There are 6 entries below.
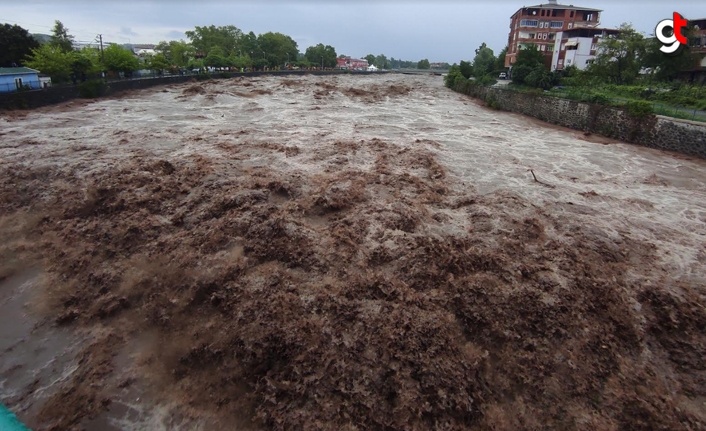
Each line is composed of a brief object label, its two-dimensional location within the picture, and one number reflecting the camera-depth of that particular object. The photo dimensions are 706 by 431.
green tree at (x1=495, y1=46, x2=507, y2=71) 55.69
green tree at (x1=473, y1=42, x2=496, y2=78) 53.71
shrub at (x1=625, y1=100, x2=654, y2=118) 19.72
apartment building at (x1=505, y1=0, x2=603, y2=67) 50.53
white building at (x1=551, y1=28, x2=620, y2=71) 41.94
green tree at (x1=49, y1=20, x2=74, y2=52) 44.42
